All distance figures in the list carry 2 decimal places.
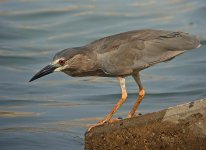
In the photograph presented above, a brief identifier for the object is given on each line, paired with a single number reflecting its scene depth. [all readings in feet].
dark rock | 48.19
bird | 58.70
